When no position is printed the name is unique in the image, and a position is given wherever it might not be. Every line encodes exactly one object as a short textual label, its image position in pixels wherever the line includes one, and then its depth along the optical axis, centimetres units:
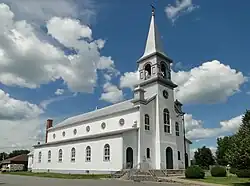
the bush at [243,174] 3110
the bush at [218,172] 3375
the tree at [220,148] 7564
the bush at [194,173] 2966
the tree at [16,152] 12564
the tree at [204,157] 7966
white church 3469
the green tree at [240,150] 2109
